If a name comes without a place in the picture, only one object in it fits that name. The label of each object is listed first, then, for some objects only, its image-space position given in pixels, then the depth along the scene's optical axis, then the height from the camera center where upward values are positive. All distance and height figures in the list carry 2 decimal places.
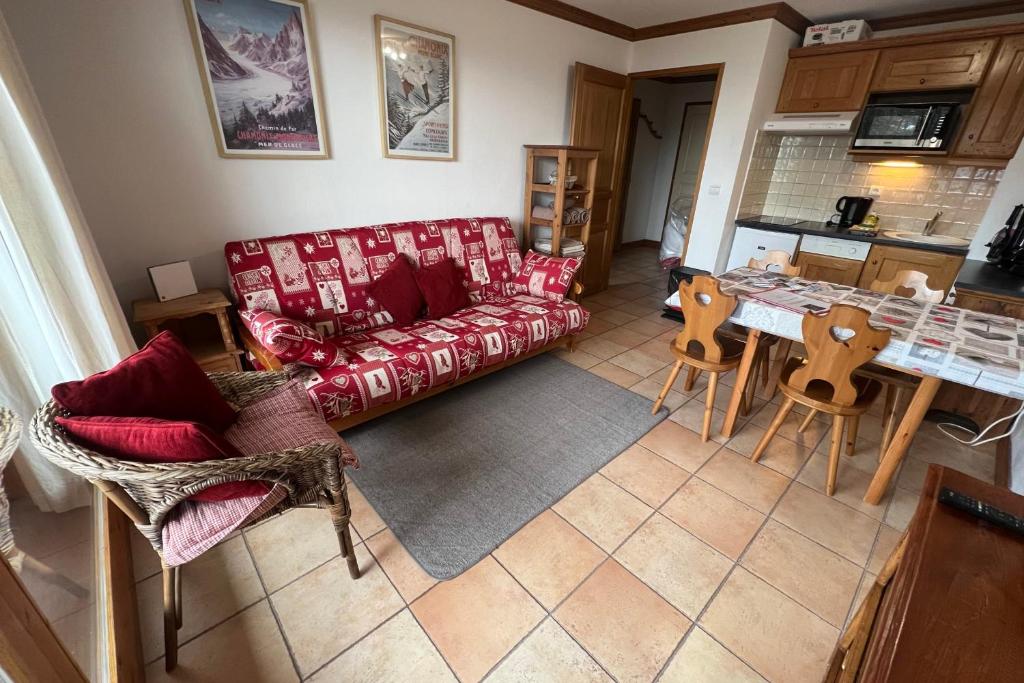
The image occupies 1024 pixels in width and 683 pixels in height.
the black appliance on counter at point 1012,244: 2.48 -0.35
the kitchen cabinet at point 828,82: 3.14 +0.66
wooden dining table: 1.41 -0.55
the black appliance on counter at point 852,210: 3.43 -0.26
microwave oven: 2.87 +0.34
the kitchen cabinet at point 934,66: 2.76 +0.71
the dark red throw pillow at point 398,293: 2.47 -0.74
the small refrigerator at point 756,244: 3.52 -0.57
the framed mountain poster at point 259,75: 1.96 +0.35
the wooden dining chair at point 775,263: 2.48 -0.51
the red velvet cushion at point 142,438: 0.93 -0.60
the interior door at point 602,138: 3.54 +0.23
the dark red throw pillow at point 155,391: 1.00 -0.59
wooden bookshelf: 3.26 -0.15
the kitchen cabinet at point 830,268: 3.29 -0.69
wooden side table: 1.83 -0.82
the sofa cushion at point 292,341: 1.80 -0.76
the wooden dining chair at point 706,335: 1.92 -0.76
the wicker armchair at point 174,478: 0.90 -0.77
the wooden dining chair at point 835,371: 1.55 -0.75
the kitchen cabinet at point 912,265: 2.92 -0.58
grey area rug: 1.65 -1.31
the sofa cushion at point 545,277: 2.95 -0.75
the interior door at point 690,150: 5.61 +0.24
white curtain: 1.11 -0.36
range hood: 3.16 +0.36
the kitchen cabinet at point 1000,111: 2.67 +0.42
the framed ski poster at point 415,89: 2.49 +0.40
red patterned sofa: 1.98 -0.89
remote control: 0.75 -0.56
